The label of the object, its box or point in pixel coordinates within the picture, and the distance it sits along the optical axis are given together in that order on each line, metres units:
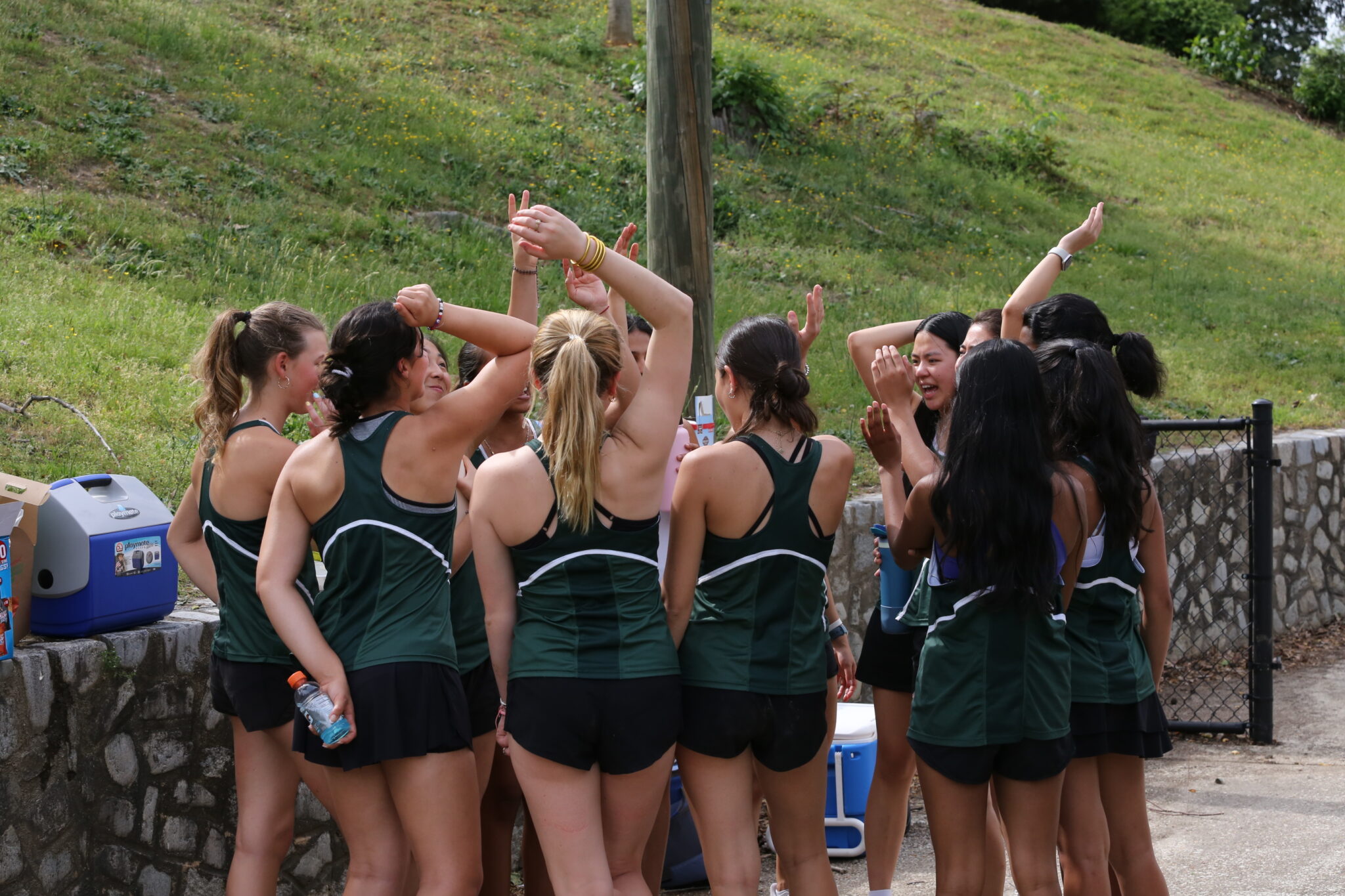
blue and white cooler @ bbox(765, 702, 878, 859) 9.99
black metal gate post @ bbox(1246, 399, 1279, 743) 13.17
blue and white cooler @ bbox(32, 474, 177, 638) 7.23
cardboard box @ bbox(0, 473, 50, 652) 6.90
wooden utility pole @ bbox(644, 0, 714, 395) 11.52
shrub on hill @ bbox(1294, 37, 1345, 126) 56.06
